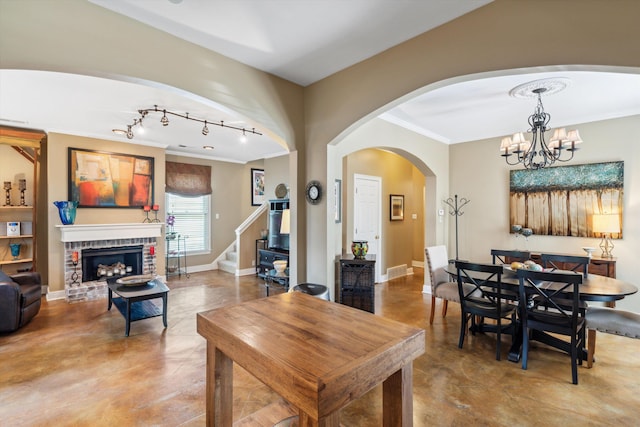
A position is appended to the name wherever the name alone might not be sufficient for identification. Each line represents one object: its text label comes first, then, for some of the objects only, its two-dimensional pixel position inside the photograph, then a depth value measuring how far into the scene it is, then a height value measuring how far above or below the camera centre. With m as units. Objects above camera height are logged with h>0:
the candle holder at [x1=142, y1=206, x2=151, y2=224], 5.65 +0.12
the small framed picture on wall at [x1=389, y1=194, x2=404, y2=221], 6.26 +0.17
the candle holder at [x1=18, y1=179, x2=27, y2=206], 4.84 +0.50
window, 6.87 -0.06
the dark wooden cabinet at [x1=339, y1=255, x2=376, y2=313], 3.60 -0.84
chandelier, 3.15 +0.94
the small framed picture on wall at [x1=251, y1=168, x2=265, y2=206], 7.99 +0.79
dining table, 2.47 -0.69
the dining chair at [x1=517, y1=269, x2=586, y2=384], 2.45 -0.89
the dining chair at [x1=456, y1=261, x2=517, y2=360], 2.88 -0.93
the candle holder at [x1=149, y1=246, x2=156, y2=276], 5.68 -0.84
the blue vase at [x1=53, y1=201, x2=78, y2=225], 4.72 +0.11
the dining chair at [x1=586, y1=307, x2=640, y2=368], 2.50 -0.97
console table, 3.89 -0.72
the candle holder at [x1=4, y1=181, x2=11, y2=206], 4.76 +0.43
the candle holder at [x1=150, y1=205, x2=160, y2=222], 5.78 +0.12
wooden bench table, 0.94 -0.51
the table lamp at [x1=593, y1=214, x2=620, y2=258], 3.92 -0.19
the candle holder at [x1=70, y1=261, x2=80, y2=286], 4.85 -0.95
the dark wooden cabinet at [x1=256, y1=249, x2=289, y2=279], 5.52 -0.81
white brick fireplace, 4.79 -0.43
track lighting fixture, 3.86 +1.41
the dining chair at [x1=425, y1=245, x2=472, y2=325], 3.58 -0.88
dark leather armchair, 3.36 -0.99
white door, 5.58 +0.05
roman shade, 6.64 +0.88
